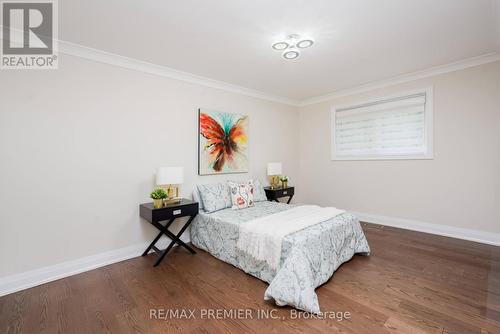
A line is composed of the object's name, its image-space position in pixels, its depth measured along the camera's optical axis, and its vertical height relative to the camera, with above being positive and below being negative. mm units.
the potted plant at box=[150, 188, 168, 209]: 2822 -379
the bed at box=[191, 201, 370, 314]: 1950 -916
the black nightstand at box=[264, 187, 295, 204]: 4270 -494
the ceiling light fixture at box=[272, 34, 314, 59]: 2525 +1399
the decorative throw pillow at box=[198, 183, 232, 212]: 3322 -443
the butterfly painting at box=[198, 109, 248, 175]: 3680 +422
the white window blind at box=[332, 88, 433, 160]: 3684 +695
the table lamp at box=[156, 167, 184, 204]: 2941 -137
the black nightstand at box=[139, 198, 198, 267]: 2742 -602
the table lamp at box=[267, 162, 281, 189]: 4375 -60
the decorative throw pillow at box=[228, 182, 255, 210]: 3453 -436
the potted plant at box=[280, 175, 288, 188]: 4570 -284
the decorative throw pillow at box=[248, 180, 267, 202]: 3955 -443
